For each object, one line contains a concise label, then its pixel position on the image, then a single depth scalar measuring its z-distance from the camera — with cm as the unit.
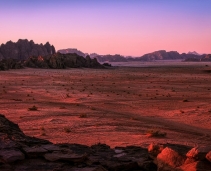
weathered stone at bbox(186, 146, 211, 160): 688
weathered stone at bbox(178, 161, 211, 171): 662
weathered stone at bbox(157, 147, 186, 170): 711
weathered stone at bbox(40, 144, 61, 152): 795
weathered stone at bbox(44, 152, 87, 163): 739
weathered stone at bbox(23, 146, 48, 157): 755
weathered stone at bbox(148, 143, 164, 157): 799
